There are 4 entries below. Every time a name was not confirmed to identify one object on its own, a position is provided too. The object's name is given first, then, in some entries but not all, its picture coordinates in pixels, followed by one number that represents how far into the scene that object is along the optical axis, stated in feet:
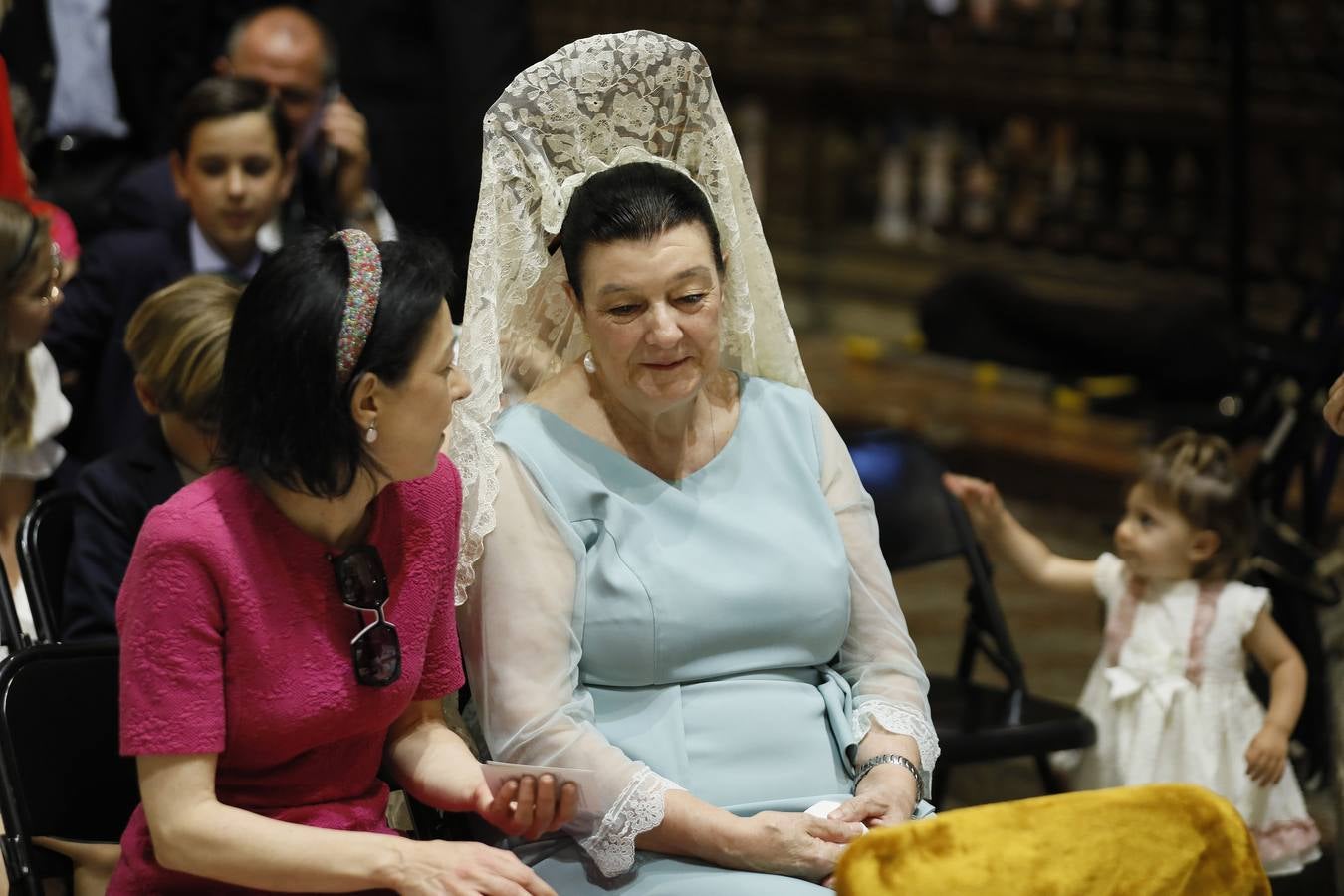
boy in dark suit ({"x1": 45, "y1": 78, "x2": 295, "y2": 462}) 13.48
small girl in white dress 12.21
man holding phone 16.34
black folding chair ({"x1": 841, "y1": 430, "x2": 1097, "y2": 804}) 12.61
